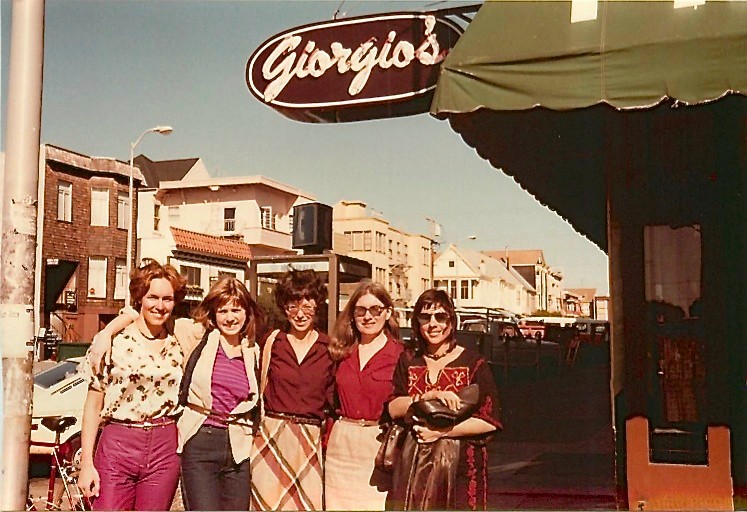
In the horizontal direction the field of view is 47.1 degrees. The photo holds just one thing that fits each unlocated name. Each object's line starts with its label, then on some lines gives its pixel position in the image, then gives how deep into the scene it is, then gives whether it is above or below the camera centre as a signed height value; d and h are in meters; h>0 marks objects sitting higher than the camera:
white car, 6.49 -0.64
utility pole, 5.62 +0.52
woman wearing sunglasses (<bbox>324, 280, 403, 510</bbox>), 6.12 -0.57
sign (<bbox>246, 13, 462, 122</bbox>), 6.23 +1.87
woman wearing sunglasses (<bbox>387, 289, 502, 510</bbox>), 6.07 -0.81
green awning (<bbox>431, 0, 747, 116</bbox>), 4.99 +1.58
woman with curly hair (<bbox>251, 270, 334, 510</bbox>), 6.16 -0.78
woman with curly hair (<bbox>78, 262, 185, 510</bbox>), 5.91 -0.77
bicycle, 6.52 -1.19
